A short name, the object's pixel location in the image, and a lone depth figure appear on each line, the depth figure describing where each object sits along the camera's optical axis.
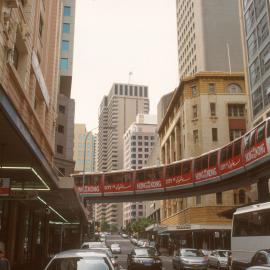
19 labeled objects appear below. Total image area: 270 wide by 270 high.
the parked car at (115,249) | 56.78
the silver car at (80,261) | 9.30
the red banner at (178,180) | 39.50
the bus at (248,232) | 19.19
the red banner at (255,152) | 25.81
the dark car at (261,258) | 14.70
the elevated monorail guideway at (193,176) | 27.90
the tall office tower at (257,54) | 44.53
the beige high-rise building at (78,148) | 195.38
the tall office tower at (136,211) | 189.25
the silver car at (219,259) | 31.46
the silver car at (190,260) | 26.39
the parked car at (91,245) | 25.29
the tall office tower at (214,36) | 85.56
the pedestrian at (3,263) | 11.29
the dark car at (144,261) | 25.16
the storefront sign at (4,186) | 13.72
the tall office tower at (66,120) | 61.56
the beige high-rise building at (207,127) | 60.34
